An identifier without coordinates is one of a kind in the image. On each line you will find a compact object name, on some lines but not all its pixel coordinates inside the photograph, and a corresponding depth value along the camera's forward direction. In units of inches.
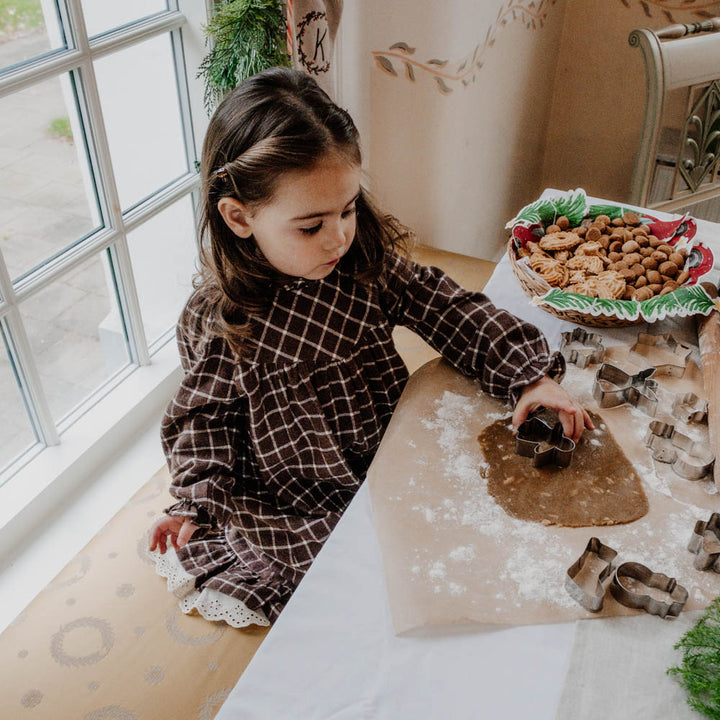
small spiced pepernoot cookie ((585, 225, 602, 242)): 49.6
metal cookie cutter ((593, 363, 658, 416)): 39.3
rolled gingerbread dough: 33.0
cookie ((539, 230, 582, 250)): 49.2
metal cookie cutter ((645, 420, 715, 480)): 34.8
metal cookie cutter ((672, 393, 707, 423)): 38.4
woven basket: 45.0
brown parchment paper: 29.4
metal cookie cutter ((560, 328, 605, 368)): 43.1
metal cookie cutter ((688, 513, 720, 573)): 30.2
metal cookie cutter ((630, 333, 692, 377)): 42.1
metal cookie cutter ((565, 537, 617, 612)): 28.9
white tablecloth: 26.8
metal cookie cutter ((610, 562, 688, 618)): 28.7
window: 54.2
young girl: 38.4
